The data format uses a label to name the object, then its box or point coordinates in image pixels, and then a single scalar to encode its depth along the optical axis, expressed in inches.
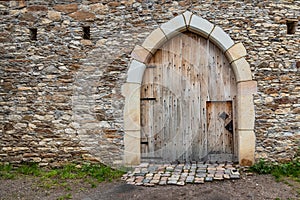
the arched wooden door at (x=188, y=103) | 188.4
